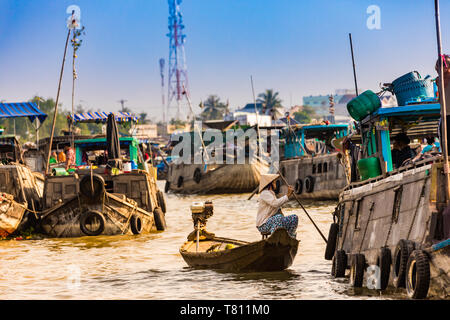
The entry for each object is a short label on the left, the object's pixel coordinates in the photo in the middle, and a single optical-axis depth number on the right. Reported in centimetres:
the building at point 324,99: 13112
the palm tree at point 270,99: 11344
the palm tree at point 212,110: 11888
